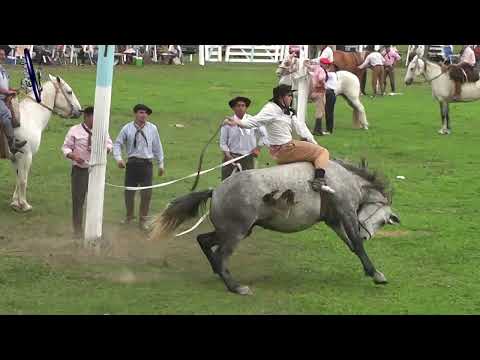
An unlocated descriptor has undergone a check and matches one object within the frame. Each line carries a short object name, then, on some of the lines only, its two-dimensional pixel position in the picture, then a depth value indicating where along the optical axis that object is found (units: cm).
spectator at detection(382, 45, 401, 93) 3175
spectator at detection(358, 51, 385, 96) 3053
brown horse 3005
